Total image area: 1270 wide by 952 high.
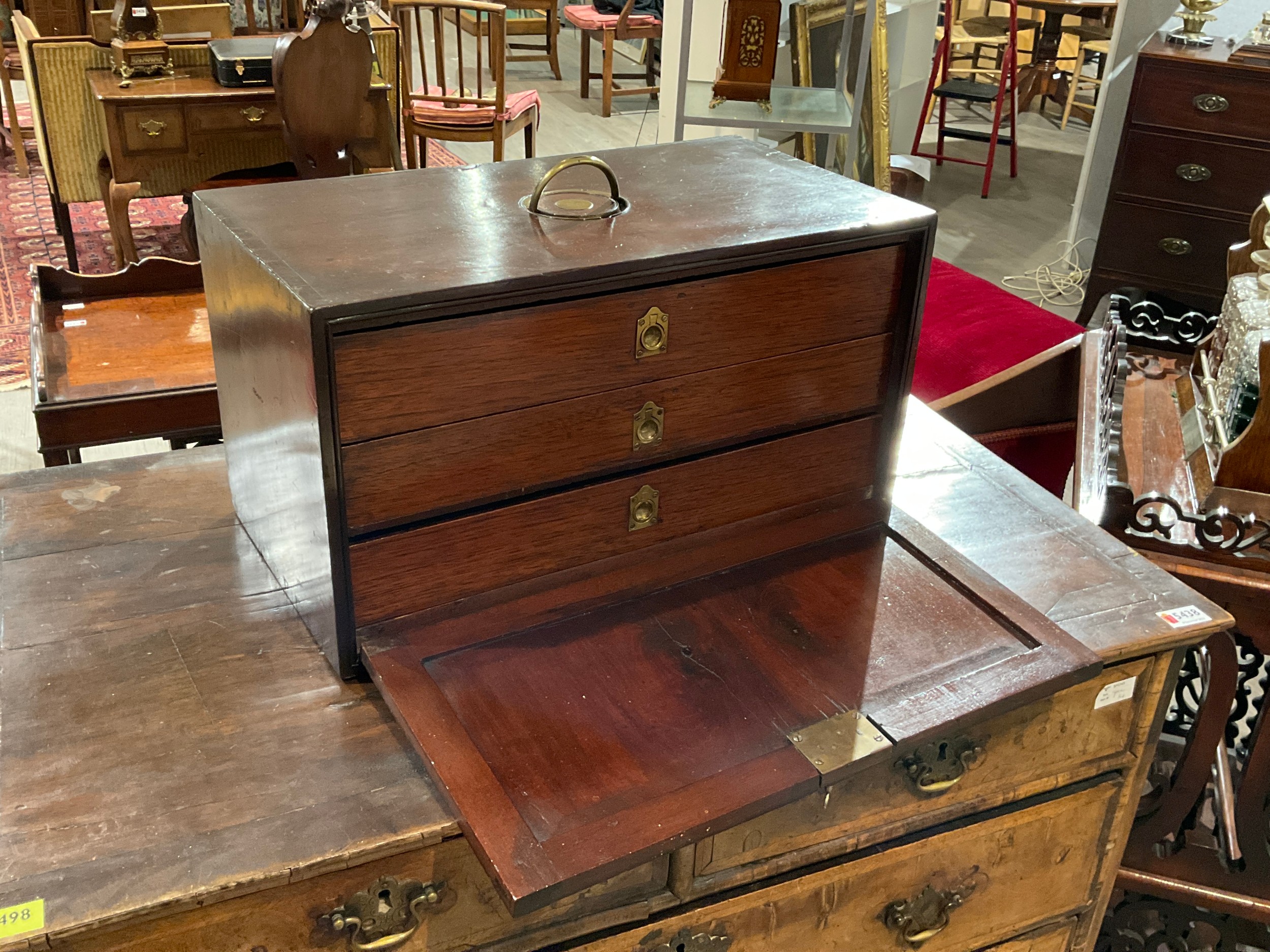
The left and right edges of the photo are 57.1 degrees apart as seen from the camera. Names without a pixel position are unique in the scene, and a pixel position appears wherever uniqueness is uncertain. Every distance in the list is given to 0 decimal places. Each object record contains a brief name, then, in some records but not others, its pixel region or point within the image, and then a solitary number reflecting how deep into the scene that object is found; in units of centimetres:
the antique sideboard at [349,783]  84
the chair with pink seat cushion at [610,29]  603
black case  335
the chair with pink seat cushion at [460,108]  421
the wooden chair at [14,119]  462
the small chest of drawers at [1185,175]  315
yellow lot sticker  77
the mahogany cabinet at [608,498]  87
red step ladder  481
